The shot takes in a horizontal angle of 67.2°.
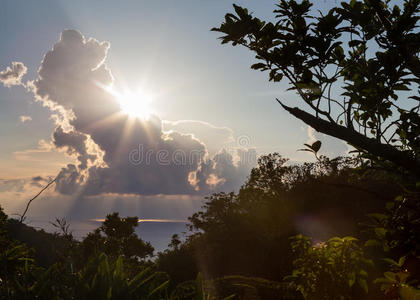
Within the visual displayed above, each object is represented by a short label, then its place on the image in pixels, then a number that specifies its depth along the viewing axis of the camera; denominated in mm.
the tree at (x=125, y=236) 41500
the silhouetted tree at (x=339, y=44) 3855
